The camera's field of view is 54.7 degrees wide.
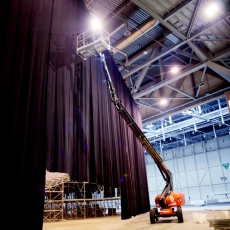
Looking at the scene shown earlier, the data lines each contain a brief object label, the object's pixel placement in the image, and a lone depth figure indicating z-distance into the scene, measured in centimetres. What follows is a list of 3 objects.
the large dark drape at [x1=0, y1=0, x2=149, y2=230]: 350
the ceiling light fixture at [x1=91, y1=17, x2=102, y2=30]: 763
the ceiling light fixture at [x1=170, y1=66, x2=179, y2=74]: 1215
